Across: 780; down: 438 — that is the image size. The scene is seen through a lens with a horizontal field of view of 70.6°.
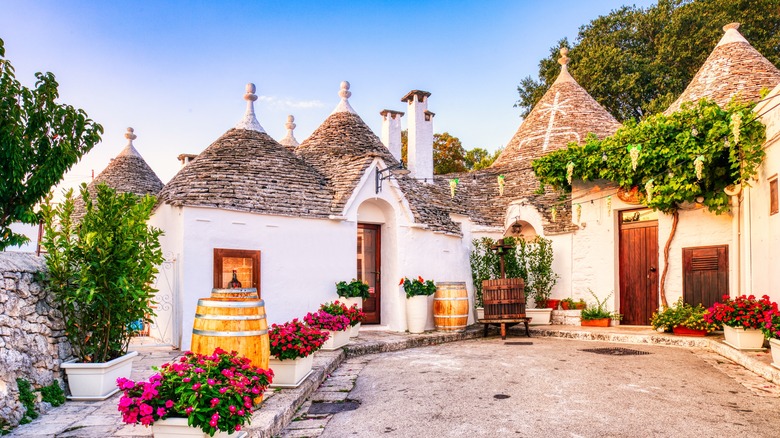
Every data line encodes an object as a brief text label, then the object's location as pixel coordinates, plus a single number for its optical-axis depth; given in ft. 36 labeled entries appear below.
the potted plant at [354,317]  32.56
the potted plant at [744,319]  27.22
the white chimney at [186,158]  64.44
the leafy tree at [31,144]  21.79
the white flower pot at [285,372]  19.94
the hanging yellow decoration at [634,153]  35.70
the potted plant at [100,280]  18.34
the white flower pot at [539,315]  44.47
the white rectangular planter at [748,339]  27.93
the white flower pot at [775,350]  22.40
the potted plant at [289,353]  19.80
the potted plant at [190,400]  11.94
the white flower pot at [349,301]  36.41
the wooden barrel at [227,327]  16.25
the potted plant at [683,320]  34.42
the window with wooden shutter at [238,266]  32.41
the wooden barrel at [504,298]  38.70
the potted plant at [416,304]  38.19
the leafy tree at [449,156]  106.63
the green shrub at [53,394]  17.24
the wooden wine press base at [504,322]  38.73
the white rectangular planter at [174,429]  12.22
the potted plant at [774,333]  22.52
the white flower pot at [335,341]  29.43
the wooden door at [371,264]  41.09
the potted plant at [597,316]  41.55
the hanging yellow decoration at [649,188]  36.57
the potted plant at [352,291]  35.99
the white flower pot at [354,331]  34.40
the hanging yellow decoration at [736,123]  28.99
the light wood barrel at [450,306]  38.88
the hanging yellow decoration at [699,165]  32.74
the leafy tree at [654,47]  73.51
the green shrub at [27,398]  15.72
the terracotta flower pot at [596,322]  41.46
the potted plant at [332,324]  27.11
